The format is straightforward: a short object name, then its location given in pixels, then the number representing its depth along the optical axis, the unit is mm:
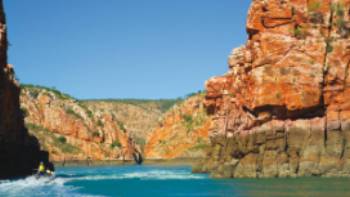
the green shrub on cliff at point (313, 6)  81812
